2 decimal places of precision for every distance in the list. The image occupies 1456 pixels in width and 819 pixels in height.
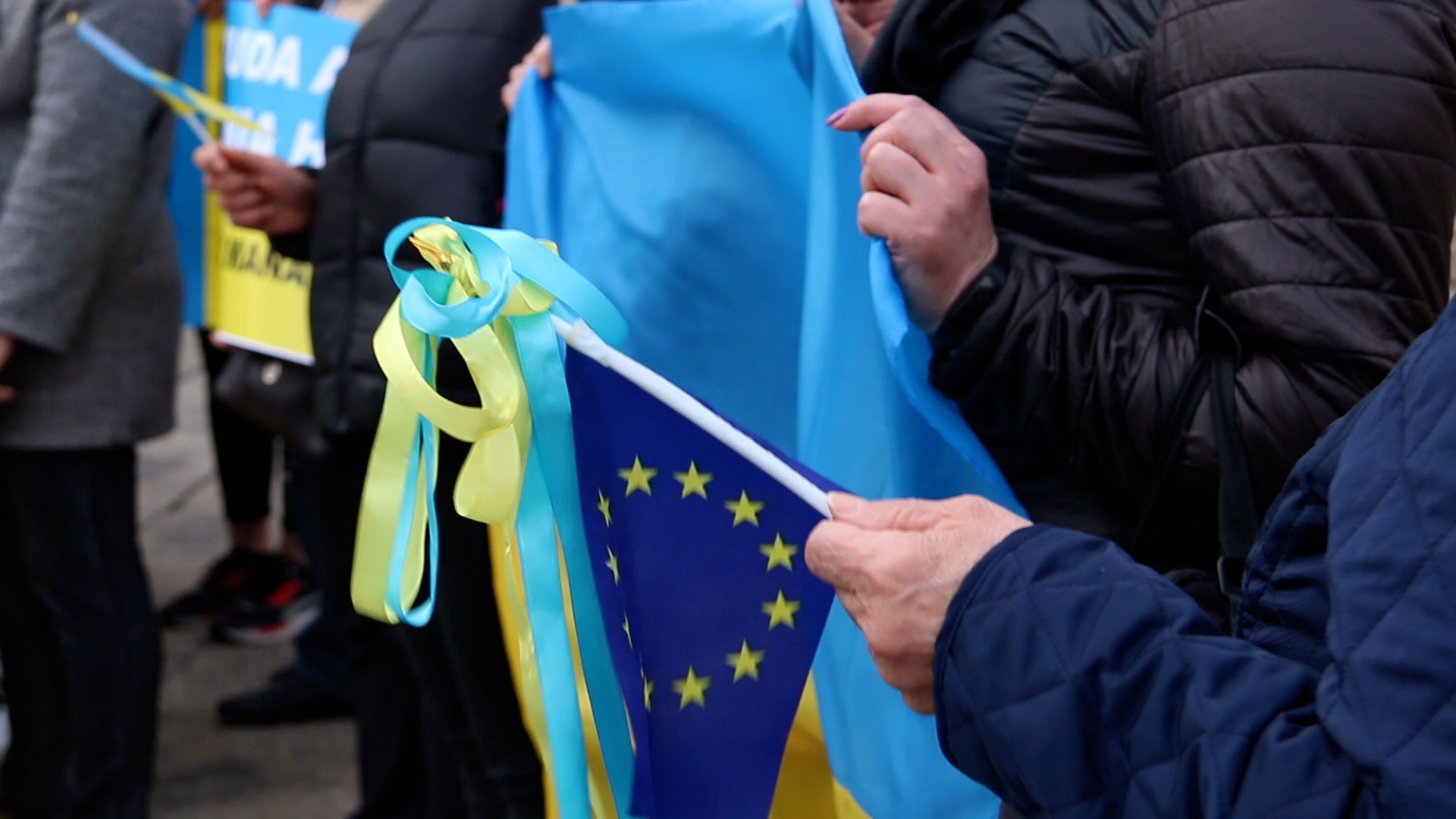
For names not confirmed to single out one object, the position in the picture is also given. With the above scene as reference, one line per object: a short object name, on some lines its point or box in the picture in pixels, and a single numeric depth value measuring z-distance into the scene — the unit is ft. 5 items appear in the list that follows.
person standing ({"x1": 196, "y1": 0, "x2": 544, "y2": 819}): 7.07
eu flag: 3.92
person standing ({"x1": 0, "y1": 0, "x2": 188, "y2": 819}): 7.83
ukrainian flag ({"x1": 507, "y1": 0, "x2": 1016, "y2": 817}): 4.55
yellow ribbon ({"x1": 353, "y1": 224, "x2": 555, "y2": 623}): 3.62
